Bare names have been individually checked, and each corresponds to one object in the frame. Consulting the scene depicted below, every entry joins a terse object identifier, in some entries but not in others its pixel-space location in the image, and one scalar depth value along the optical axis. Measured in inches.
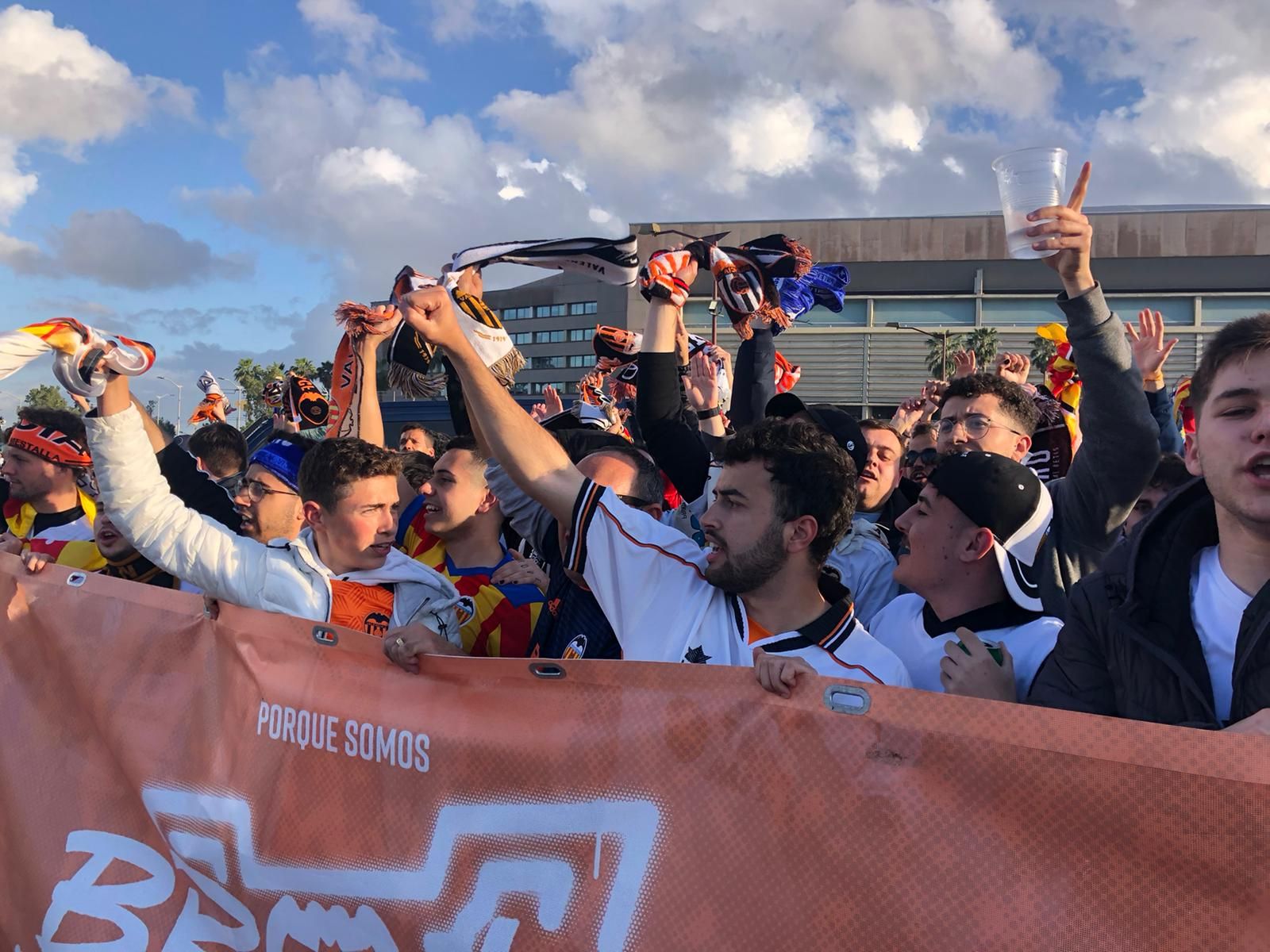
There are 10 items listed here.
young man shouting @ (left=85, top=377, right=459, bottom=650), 121.2
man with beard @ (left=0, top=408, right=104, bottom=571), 212.1
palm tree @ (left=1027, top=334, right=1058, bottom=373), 1887.3
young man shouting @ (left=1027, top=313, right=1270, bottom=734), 72.1
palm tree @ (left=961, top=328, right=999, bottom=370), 1852.9
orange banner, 67.2
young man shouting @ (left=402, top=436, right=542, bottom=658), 151.1
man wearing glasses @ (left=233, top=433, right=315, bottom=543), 156.5
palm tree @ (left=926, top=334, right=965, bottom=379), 1888.5
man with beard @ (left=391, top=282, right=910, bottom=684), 101.5
